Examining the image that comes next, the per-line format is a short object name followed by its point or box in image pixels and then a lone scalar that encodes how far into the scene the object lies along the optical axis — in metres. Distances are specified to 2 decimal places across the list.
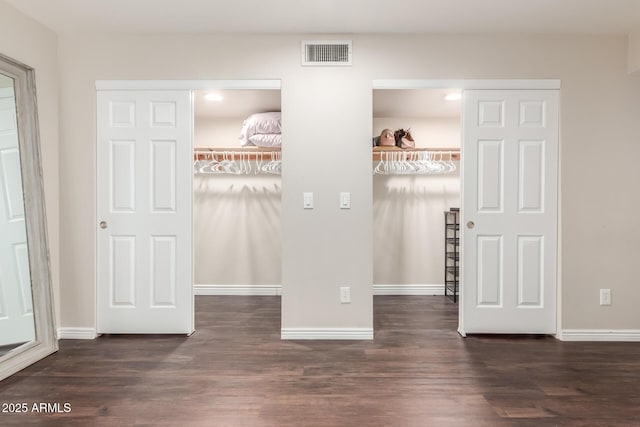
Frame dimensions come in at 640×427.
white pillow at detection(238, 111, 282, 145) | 4.12
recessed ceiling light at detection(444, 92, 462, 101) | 3.80
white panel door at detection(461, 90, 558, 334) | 3.04
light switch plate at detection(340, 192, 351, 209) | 3.01
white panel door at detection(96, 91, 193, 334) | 3.05
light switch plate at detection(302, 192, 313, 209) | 3.01
